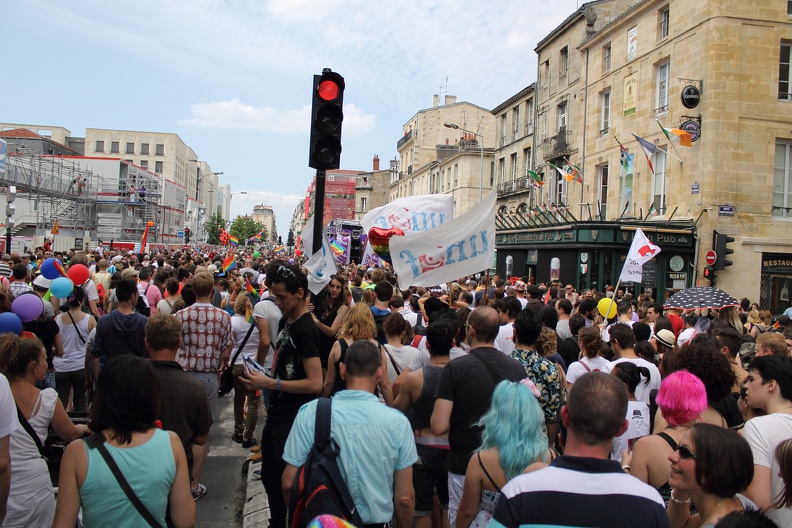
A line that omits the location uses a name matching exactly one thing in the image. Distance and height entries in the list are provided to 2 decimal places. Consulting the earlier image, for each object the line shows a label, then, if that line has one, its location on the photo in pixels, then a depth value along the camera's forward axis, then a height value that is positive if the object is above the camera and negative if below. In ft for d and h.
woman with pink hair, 10.47 -2.68
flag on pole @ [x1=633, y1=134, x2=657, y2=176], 64.08 +14.43
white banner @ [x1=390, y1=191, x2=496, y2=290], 21.77 +0.85
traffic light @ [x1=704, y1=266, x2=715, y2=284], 64.13 +1.17
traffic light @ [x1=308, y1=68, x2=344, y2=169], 18.94 +4.65
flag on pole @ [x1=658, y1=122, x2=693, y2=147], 59.82 +14.69
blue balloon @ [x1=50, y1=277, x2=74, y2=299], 22.29 -1.28
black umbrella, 27.53 -0.72
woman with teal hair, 9.98 -2.90
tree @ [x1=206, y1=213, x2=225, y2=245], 305.32 +15.43
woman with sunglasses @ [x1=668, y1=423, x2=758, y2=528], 8.18 -2.56
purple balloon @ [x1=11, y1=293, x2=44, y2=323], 18.86 -1.74
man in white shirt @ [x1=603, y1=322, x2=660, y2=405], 16.90 -1.95
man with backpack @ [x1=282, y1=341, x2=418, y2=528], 9.73 -3.01
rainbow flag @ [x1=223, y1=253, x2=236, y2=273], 46.34 -0.14
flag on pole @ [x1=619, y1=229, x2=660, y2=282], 31.07 +1.28
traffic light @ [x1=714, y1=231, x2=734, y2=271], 62.54 +3.70
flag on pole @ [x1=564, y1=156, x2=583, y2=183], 82.53 +14.53
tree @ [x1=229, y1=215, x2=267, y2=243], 354.13 +21.25
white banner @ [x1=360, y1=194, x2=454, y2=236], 33.68 +3.23
